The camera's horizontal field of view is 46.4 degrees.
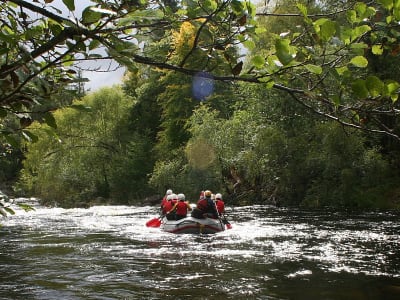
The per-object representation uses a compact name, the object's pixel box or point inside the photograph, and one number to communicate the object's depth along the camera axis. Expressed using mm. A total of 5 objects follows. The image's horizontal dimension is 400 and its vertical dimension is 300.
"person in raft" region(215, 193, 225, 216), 16267
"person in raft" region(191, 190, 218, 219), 15351
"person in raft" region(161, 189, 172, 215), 16922
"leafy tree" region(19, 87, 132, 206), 34812
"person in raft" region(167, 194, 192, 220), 16094
